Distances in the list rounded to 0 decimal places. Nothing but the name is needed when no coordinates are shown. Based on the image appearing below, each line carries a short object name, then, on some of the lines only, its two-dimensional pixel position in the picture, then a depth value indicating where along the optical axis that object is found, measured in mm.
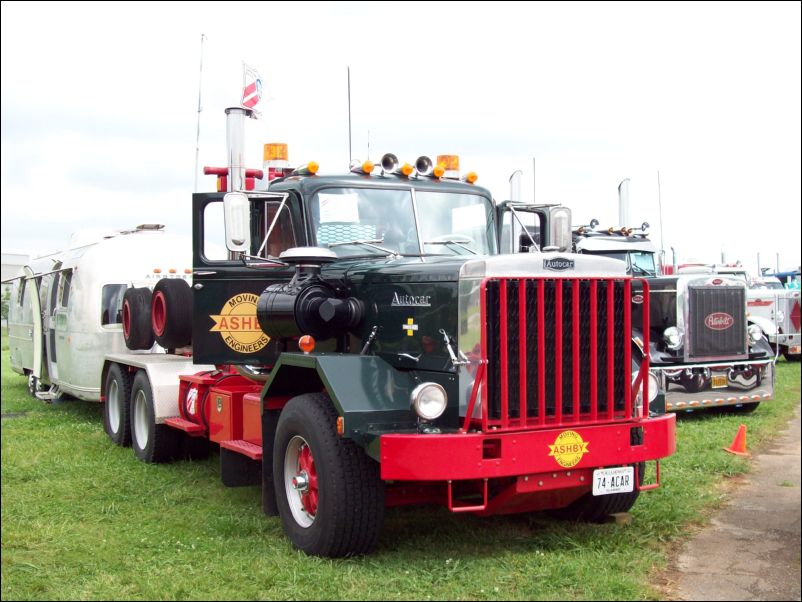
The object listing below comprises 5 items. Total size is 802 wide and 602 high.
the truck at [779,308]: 18797
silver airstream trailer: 11305
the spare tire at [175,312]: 8680
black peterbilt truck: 11164
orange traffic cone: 9164
